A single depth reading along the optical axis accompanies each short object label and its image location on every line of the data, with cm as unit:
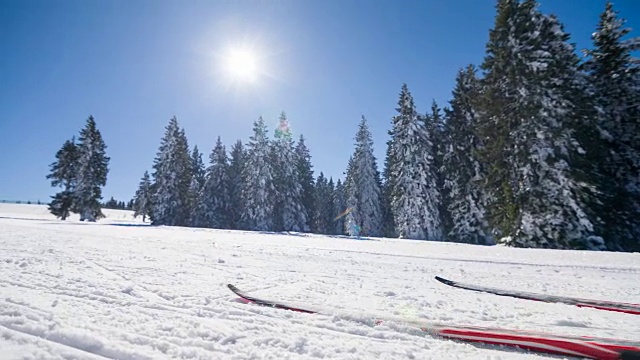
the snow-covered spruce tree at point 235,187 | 4603
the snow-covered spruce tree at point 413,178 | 2953
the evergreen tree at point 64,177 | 3888
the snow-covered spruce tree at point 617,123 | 1648
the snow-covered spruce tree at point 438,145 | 3108
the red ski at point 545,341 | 288
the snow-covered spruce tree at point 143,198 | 4594
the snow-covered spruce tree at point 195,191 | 4378
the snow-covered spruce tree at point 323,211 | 5862
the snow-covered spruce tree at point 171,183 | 4022
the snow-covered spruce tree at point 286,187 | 4162
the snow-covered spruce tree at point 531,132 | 1515
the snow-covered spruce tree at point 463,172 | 2612
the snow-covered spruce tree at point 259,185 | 3925
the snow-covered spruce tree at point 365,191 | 4059
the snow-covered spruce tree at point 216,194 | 4359
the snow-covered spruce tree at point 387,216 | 4544
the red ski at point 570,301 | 476
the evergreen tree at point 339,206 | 5688
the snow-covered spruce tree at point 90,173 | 3853
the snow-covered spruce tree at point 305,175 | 5084
